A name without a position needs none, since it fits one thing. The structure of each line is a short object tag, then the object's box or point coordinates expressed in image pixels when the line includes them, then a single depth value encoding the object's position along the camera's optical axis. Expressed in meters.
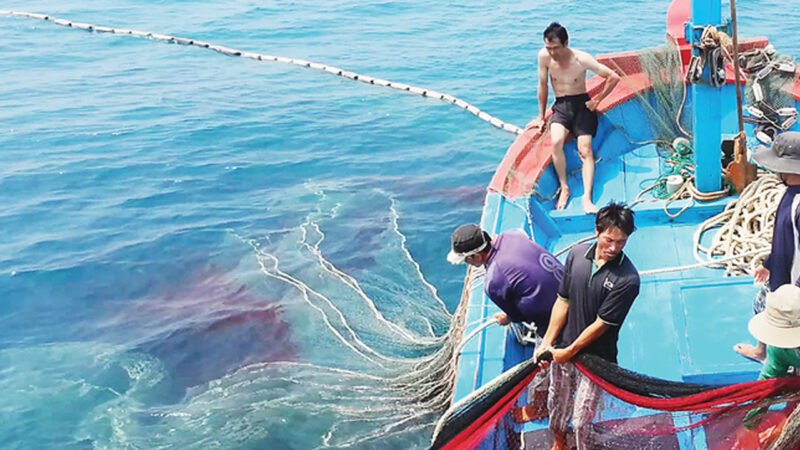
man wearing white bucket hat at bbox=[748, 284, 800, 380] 3.65
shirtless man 7.87
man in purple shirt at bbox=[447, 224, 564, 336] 4.83
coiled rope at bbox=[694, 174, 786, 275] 6.06
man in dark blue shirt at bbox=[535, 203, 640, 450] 4.07
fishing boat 5.02
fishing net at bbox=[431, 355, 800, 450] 3.77
